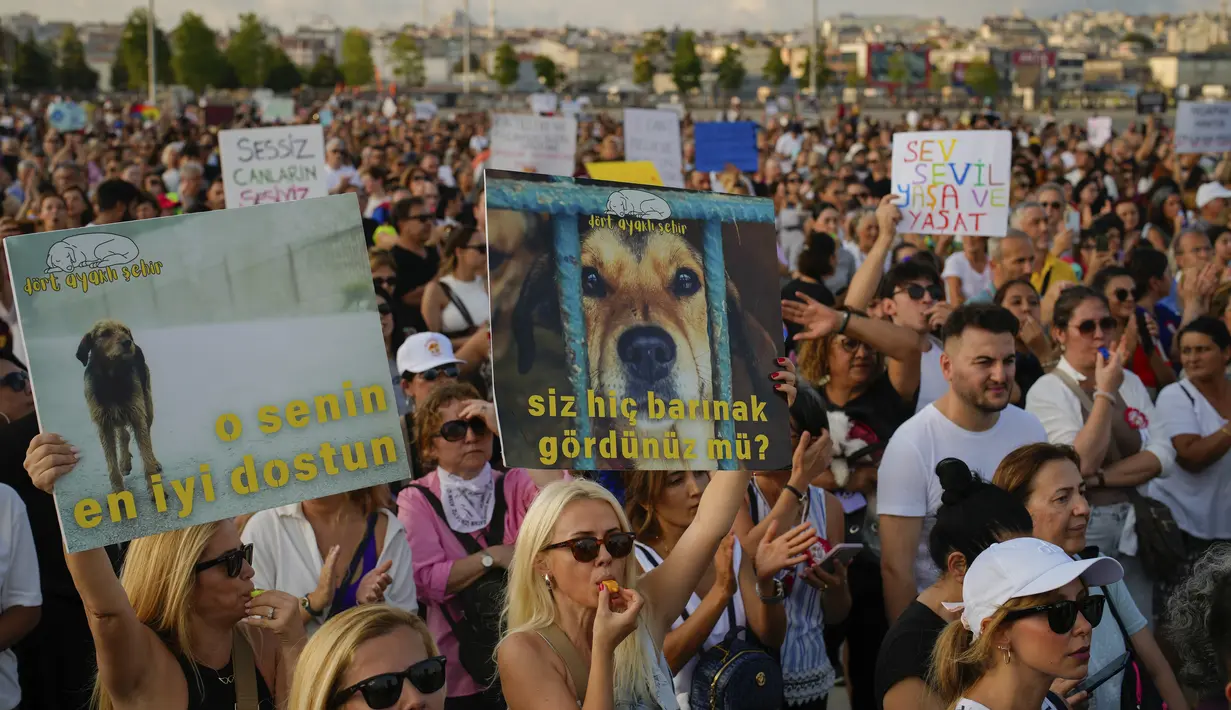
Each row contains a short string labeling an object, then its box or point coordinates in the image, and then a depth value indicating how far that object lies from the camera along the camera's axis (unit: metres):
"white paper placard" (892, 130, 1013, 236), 7.40
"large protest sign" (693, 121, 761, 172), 14.07
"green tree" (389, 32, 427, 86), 146.25
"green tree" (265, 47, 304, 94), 96.38
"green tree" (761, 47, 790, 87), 112.38
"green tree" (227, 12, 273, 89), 92.75
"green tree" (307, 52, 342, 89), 106.00
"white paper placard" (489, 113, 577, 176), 12.76
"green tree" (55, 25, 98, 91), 96.75
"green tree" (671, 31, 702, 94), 105.19
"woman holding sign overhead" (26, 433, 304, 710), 3.11
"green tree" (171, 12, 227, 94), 84.81
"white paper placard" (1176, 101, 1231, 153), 14.02
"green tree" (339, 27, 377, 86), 125.94
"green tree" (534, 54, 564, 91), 102.19
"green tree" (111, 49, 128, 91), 103.56
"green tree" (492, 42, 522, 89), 116.19
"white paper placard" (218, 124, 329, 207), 9.80
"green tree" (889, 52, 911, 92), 155.25
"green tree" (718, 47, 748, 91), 111.41
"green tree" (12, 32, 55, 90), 91.44
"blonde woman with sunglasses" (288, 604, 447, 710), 2.76
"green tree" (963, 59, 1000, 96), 123.50
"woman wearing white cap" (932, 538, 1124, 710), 3.07
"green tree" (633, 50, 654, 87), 125.94
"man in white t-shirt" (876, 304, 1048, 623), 4.41
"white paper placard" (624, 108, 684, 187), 12.79
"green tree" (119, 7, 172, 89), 84.81
